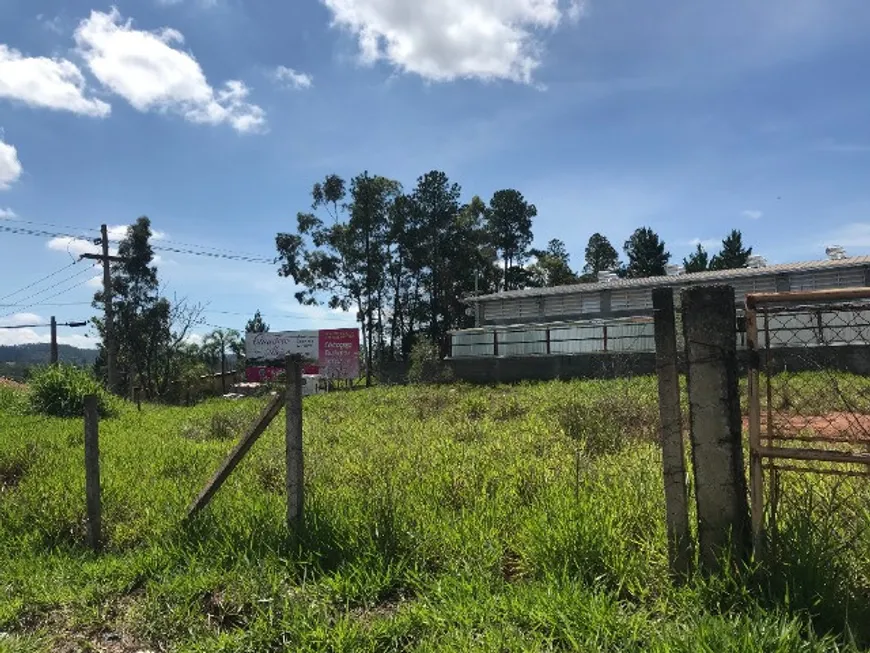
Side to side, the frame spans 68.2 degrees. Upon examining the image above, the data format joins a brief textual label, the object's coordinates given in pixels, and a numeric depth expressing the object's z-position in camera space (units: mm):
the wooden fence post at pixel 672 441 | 3209
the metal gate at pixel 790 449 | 2943
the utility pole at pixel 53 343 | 34281
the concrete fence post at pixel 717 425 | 3088
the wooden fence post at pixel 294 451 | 4469
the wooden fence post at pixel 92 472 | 5277
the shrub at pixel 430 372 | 24328
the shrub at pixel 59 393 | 14719
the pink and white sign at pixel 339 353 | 34625
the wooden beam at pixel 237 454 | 4684
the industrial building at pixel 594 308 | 21875
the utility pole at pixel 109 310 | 25672
